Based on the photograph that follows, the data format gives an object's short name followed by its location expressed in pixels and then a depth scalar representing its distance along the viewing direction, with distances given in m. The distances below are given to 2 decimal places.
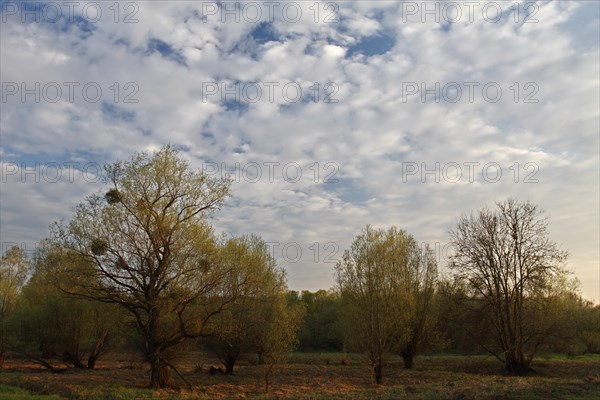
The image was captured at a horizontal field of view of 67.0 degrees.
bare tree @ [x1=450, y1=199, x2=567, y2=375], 34.41
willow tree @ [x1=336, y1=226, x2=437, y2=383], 28.55
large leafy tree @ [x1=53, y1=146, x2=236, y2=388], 22.77
